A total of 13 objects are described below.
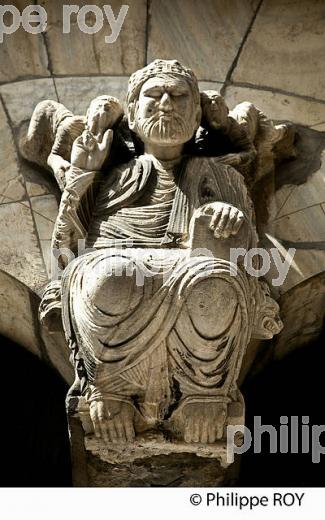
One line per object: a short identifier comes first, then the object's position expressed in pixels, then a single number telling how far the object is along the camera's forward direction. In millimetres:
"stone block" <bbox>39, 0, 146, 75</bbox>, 10326
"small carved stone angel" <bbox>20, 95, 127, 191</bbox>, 9173
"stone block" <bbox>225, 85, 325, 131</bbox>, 10098
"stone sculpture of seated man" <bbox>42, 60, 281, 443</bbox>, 8019
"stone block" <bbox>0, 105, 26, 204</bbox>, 9833
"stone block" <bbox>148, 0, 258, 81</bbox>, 10339
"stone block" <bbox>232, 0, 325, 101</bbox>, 10246
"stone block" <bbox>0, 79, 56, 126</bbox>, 10116
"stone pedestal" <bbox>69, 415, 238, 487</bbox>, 8309
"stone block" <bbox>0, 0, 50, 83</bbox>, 10302
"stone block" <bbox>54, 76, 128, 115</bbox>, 10127
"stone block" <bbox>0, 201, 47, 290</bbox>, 9537
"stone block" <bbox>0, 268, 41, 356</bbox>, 9611
